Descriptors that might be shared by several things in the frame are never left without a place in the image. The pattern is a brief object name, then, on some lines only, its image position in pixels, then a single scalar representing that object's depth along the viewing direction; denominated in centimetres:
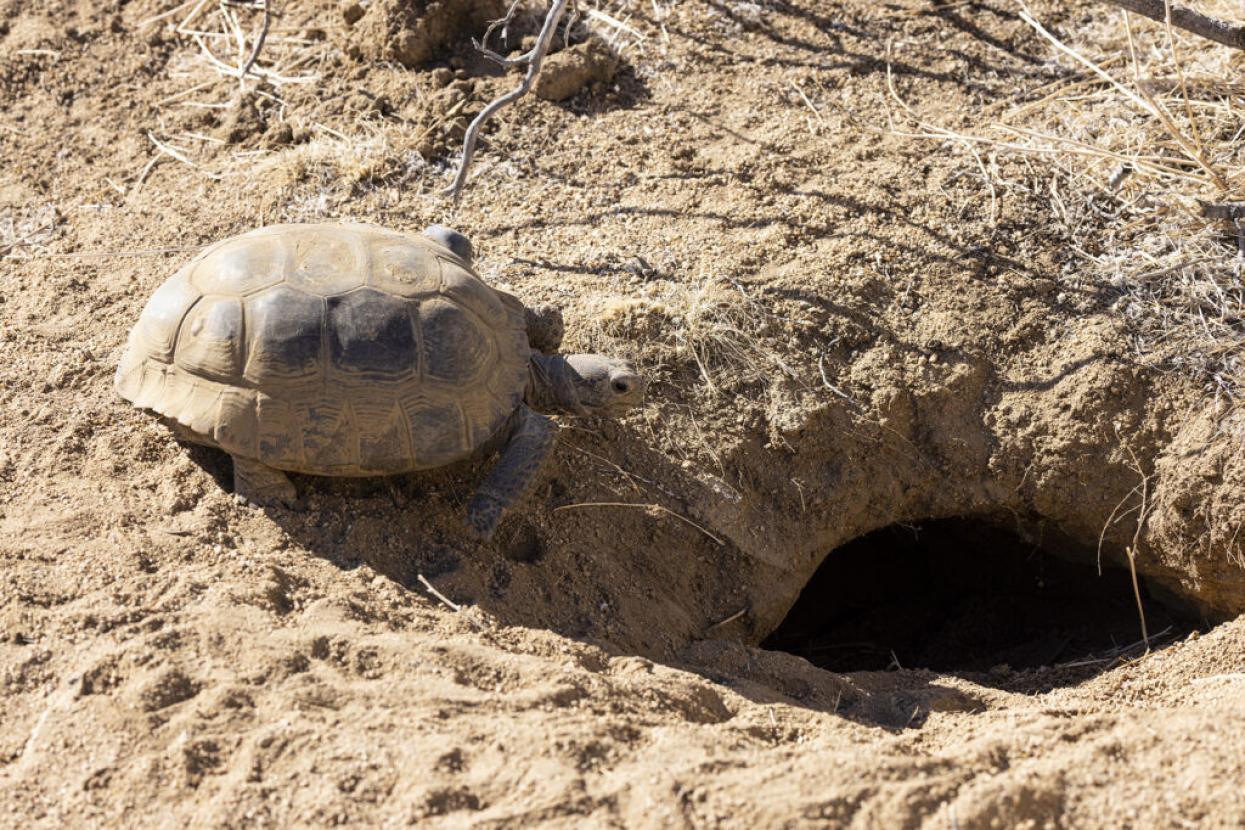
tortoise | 429
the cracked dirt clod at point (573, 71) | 673
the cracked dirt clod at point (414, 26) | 685
